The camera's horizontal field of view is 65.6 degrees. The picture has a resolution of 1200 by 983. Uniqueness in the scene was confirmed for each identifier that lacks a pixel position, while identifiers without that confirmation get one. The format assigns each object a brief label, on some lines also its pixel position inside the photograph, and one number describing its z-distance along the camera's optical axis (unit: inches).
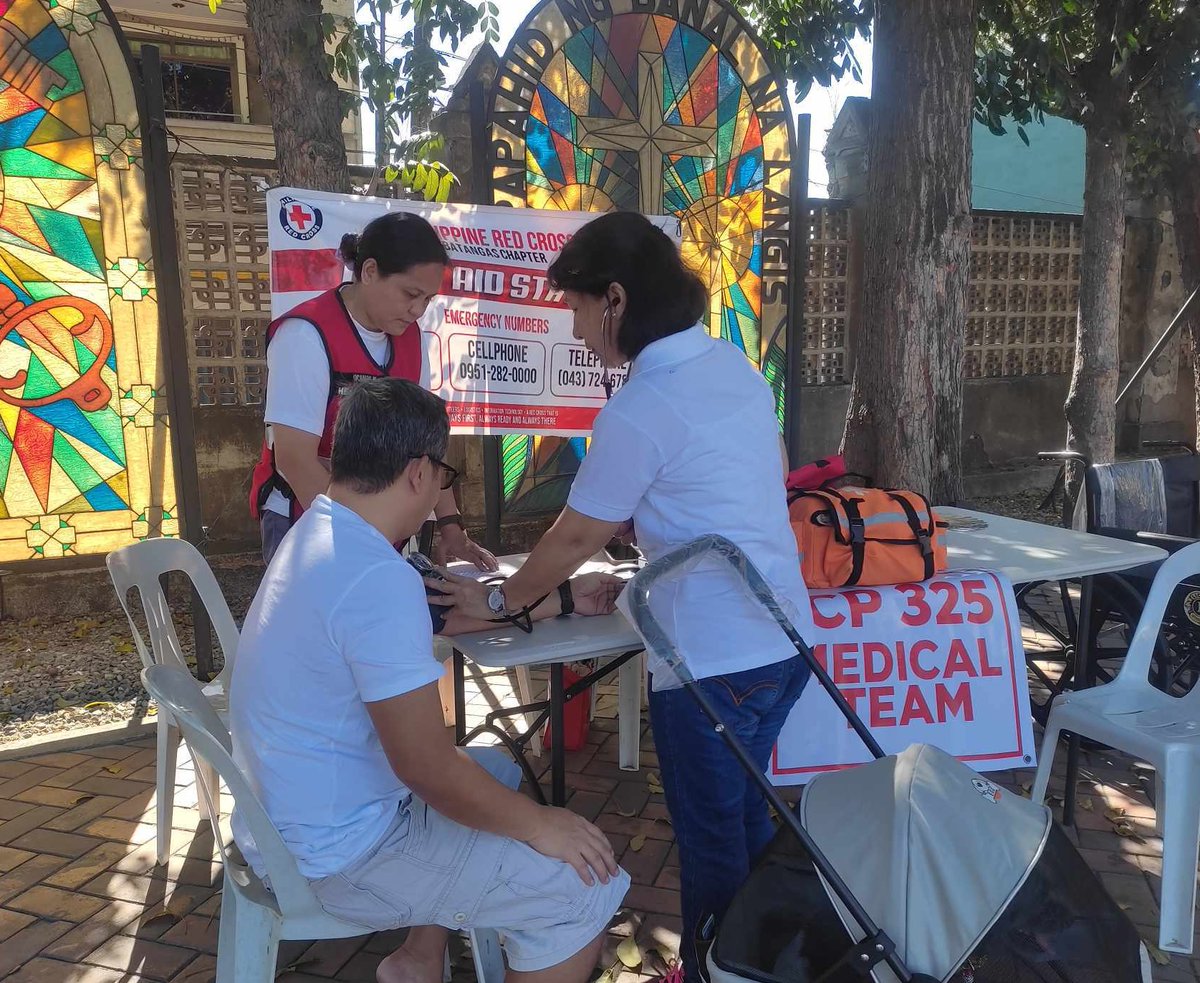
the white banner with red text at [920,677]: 107.6
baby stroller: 55.5
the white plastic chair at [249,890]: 63.7
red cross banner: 174.9
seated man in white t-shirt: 61.3
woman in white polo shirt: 73.4
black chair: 136.3
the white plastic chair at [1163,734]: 94.1
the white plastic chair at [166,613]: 101.8
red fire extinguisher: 142.9
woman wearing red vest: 103.3
